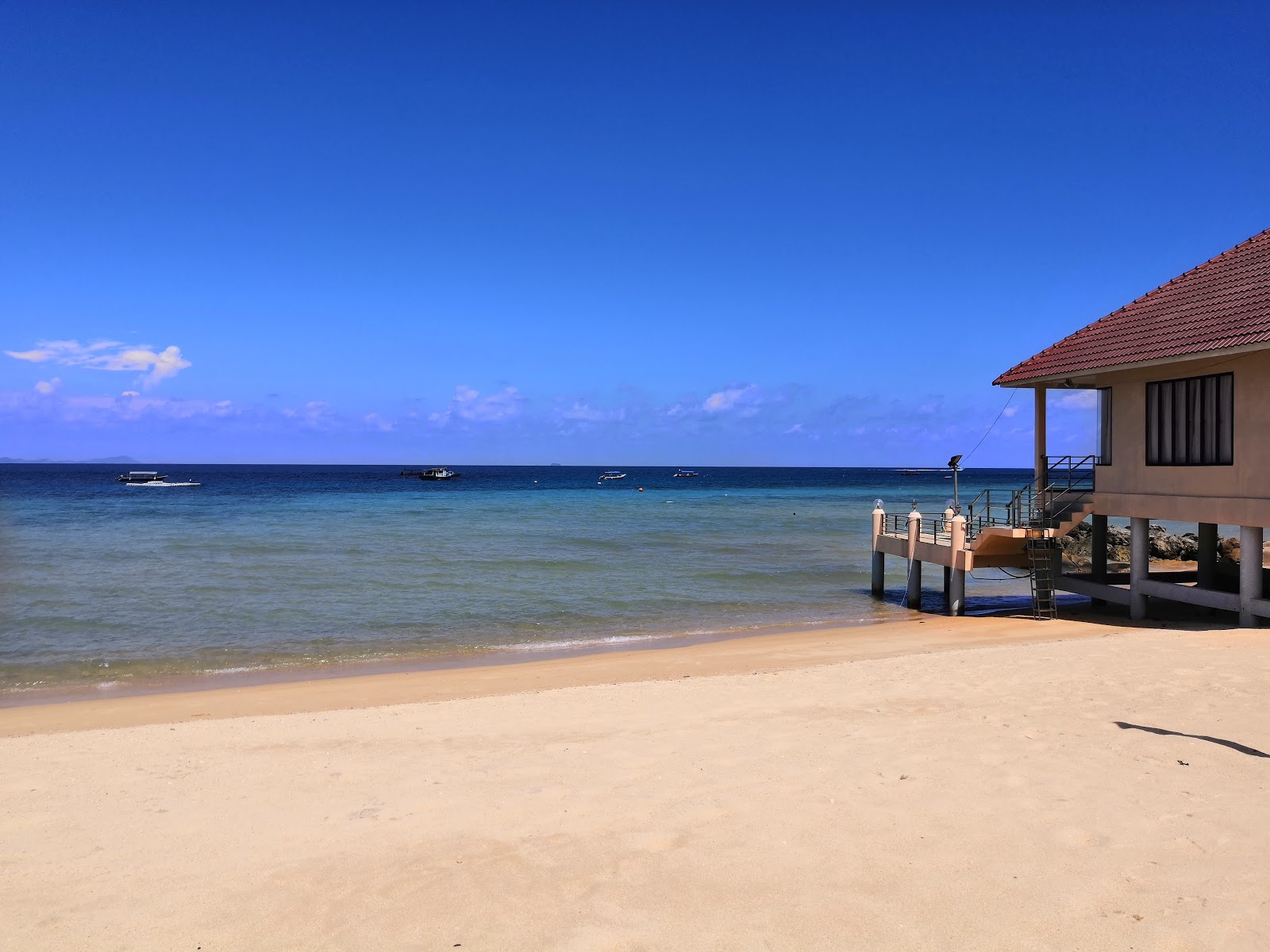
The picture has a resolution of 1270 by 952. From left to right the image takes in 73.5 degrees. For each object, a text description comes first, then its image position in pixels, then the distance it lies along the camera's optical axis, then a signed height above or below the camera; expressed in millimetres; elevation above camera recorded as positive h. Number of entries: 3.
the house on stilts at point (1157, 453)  15227 +474
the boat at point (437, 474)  121312 -384
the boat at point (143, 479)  100062 -1189
